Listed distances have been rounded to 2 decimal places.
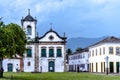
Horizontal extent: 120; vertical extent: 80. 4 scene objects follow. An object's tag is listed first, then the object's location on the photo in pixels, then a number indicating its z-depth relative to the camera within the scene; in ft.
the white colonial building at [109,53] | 137.45
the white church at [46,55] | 154.40
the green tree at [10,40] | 81.16
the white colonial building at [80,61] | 182.33
